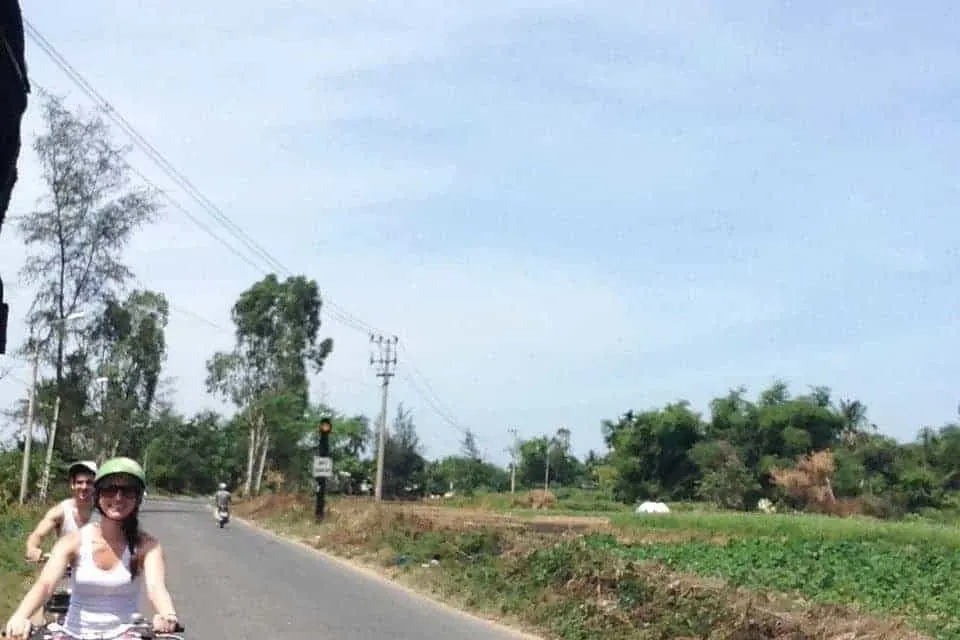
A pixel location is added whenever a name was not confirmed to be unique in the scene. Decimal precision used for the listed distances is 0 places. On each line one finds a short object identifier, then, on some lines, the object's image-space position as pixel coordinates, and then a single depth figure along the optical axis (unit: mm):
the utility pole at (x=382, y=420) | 49938
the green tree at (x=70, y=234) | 35906
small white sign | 34459
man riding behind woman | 7867
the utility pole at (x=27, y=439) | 34031
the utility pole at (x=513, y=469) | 93500
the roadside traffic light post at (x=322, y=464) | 33906
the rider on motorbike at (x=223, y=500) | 37719
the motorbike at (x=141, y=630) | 4914
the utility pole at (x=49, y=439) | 34094
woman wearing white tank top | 4957
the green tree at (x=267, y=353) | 67125
